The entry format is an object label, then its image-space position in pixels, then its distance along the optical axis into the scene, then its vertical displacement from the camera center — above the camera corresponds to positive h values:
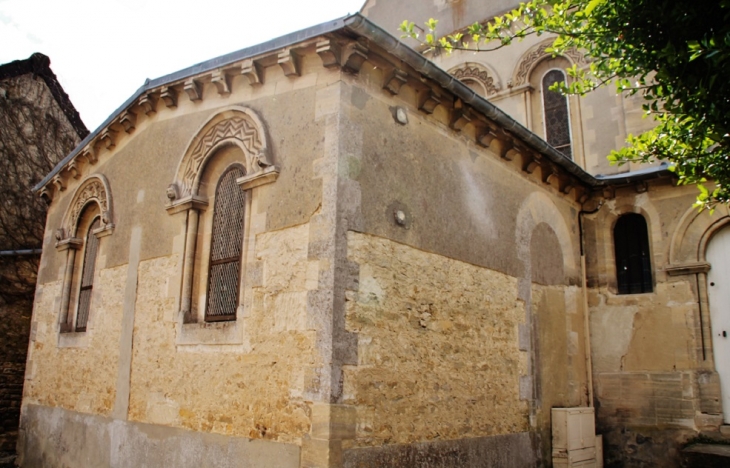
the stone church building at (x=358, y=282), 6.12 +1.11
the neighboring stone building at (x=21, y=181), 11.91 +3.66
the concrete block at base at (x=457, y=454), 5.90 -0.81
